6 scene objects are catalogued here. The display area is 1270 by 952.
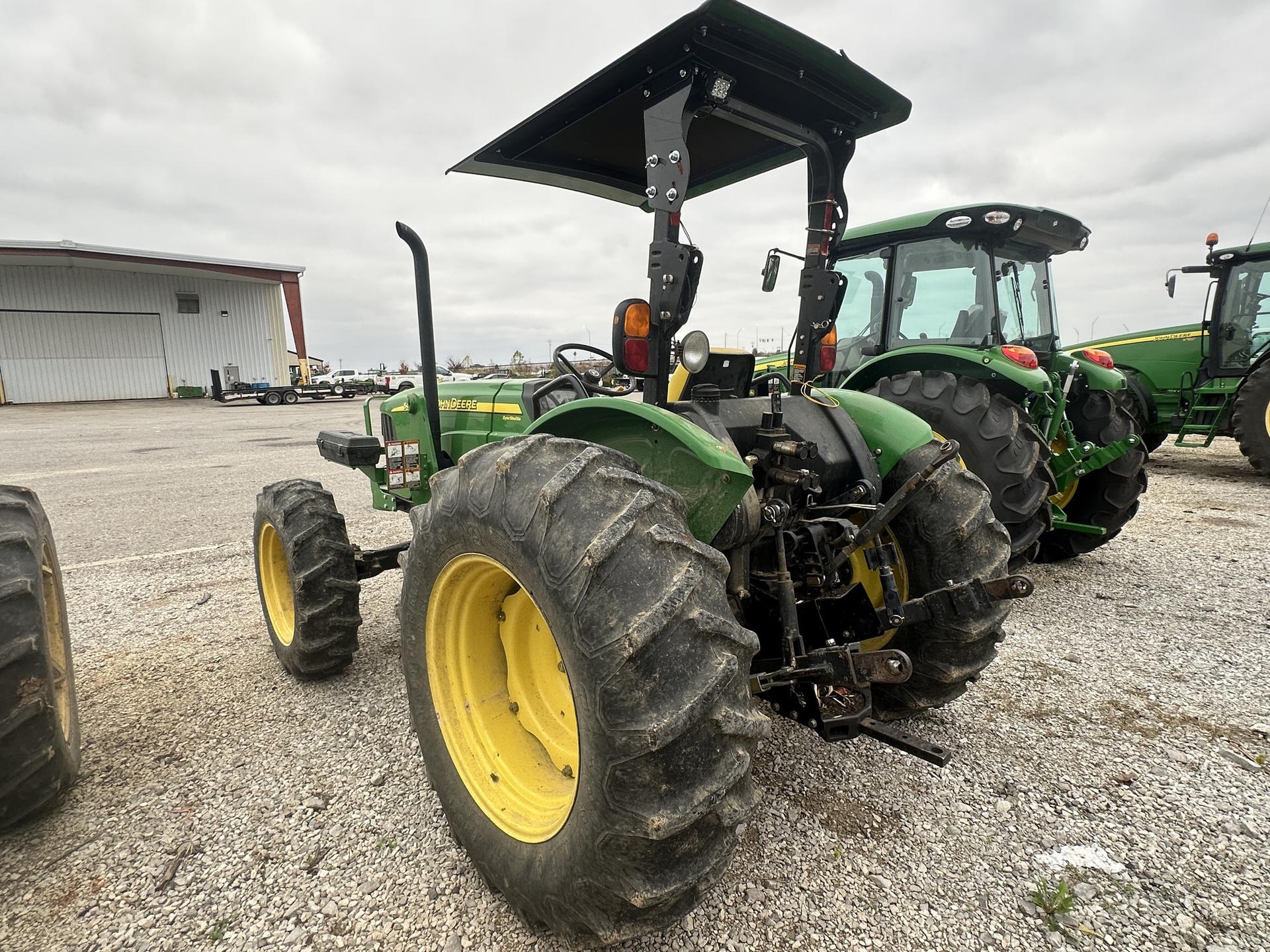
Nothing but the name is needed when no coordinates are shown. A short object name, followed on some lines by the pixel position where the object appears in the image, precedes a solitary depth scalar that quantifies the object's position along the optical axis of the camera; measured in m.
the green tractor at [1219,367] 6.99
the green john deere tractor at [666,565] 1.26
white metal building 24.50
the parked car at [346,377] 30.18
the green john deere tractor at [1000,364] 3.69
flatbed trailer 26.20
